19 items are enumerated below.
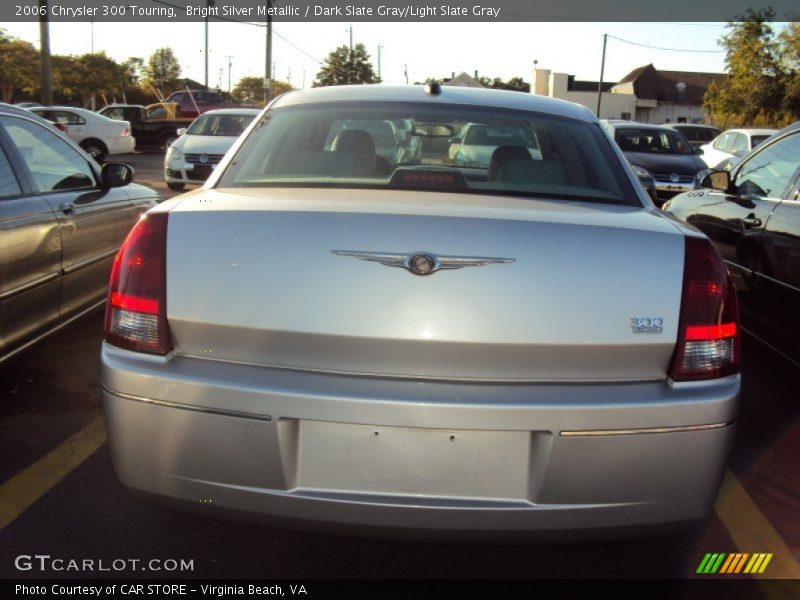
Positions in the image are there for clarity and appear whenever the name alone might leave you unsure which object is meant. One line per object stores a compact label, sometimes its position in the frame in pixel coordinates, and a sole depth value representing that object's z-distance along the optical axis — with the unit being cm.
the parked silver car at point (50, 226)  371
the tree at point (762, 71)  3136
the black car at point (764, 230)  409
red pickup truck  2870
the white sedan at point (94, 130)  2069
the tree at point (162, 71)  7156
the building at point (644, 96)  7375
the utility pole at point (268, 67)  3016
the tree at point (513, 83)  8812
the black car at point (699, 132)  2175
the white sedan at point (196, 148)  1384
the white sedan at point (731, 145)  1418
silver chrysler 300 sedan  202
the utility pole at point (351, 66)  5774
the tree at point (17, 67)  3553
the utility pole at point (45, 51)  1838
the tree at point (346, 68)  5775
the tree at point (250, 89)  9909
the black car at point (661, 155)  1298
